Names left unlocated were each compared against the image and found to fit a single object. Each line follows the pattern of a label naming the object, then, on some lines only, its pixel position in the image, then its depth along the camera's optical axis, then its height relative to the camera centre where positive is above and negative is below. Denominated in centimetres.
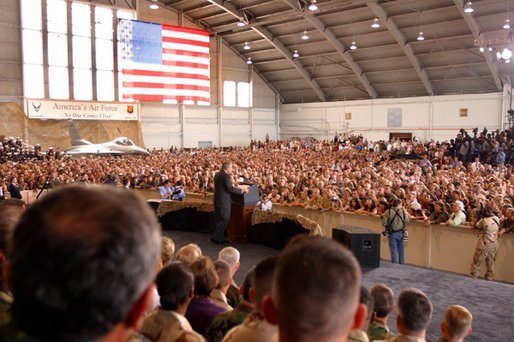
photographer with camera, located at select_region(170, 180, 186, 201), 1280 -130
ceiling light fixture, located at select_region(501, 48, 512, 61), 1863 +366
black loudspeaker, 699 -145
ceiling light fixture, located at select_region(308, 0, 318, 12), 2789 +826
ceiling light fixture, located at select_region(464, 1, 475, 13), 2435 +721
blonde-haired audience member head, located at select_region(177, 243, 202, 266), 452 -105
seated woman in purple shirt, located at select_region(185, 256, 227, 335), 334 -112
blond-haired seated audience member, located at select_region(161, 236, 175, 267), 488 -107
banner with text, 3200 +260
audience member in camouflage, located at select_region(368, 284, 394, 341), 336 -118
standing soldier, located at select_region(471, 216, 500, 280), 794 -167
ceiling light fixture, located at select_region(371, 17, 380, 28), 2896 +758
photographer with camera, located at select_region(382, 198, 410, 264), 864 -146
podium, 928 -133
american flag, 3080 +579
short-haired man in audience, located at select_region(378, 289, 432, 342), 302 -109
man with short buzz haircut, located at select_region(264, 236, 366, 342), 140 -44
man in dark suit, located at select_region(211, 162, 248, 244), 876 -91
